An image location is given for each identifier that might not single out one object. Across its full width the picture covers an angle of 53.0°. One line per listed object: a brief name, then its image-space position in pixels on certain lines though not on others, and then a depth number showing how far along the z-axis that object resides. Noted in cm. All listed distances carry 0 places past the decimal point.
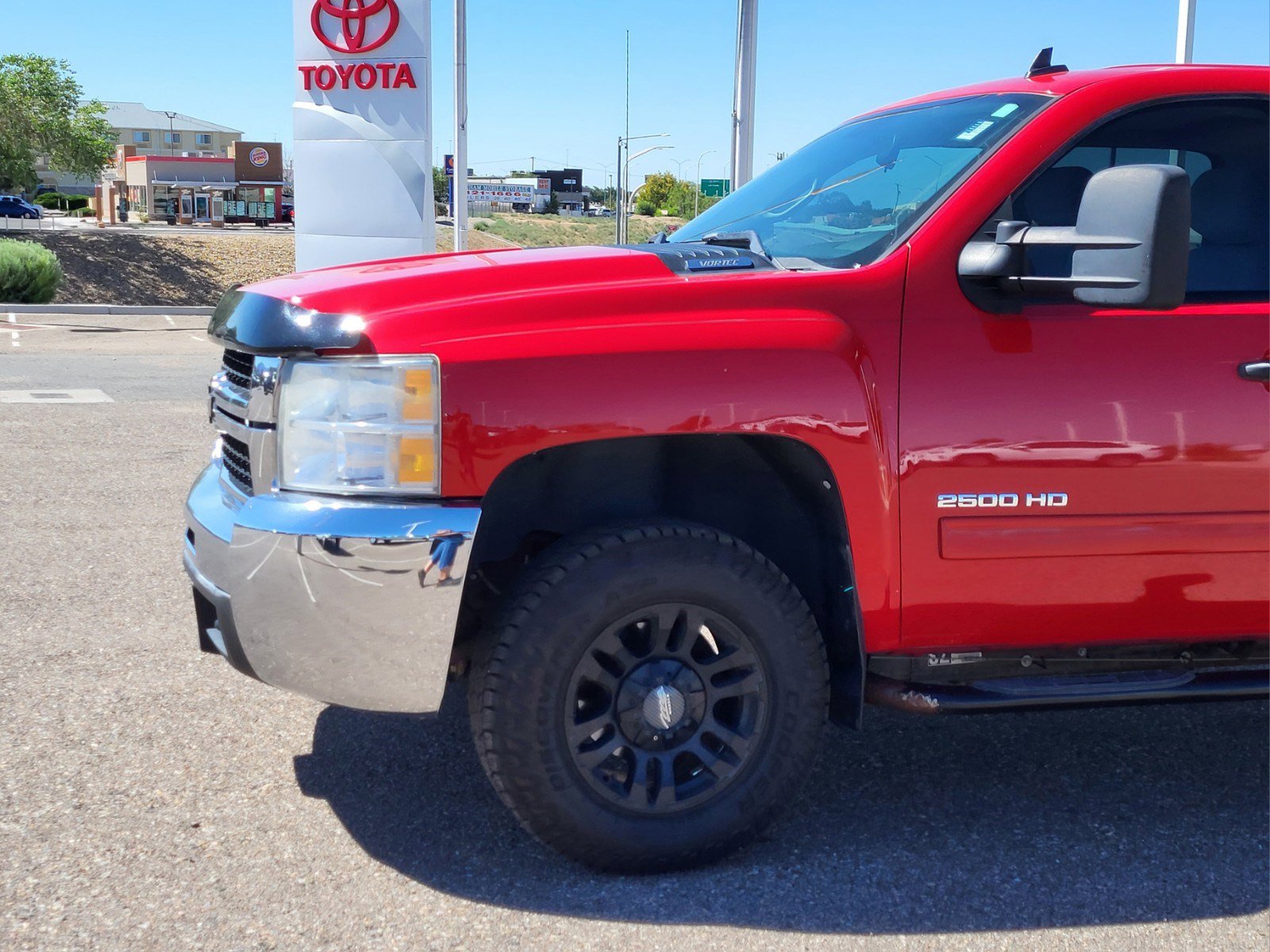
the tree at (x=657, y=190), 9462
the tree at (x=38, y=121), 4503
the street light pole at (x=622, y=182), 2795
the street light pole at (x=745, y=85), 1582
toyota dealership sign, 1616
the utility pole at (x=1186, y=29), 980
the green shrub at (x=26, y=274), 2320
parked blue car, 6538
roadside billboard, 10745
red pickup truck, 273
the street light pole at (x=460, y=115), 1888
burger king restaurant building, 8006
